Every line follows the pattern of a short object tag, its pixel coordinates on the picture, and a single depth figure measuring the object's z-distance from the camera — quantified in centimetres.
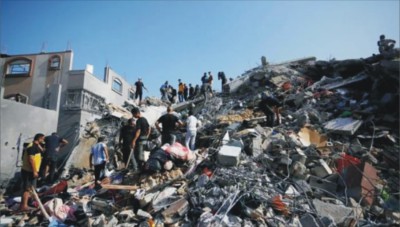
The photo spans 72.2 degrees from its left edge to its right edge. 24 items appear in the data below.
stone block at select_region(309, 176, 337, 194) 518
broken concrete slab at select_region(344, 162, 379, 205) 497
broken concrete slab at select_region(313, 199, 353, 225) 420
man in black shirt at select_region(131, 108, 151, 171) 614
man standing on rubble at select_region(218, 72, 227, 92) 1650
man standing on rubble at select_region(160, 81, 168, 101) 1605
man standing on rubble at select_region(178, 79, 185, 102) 1639
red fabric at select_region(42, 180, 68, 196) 642
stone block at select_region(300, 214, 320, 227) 397
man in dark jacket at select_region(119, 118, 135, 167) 629
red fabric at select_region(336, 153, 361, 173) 564
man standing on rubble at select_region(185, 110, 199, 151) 686
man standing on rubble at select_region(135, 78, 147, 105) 1509
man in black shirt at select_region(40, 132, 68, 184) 802
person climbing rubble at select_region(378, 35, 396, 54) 1080
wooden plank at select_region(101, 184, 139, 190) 546
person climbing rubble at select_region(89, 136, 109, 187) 612
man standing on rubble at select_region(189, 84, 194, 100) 1636
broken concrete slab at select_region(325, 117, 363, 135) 764
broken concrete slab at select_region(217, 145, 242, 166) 556
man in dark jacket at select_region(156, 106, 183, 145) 657
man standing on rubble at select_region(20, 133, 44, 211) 567
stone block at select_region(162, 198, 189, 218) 455
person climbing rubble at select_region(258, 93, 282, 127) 832
